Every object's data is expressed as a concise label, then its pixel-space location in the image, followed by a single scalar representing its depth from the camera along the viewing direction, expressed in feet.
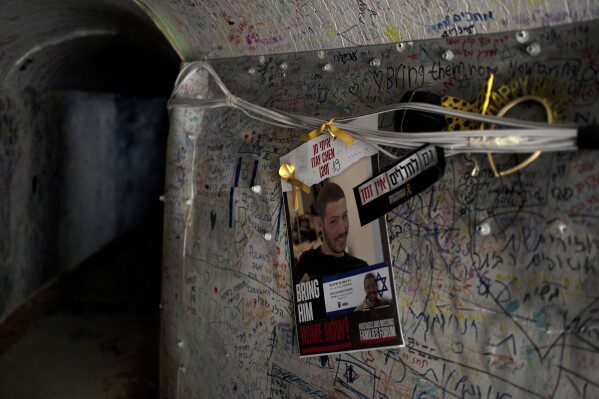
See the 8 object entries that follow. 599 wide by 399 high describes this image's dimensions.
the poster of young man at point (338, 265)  7.51
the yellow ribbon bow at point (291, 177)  8.77
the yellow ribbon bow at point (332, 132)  7.66
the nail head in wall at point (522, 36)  6.19
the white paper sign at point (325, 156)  7.70
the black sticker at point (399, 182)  6.61
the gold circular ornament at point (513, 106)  5.95
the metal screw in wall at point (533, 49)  6.10
